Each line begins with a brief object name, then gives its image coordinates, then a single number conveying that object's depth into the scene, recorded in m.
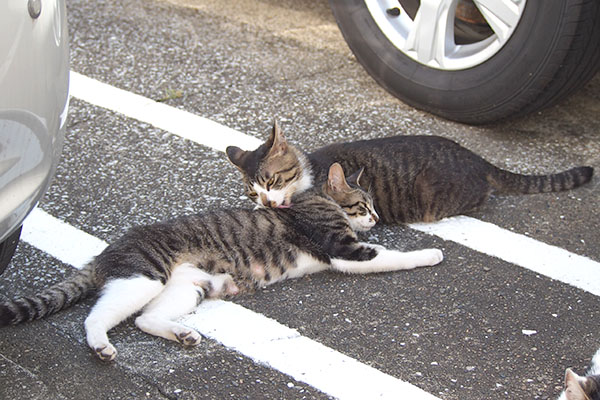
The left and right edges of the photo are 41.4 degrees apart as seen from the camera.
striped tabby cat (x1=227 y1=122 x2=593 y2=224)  4.16
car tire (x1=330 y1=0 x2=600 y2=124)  4.34
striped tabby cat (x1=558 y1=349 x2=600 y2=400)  2.38
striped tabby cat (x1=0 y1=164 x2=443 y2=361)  3.29
